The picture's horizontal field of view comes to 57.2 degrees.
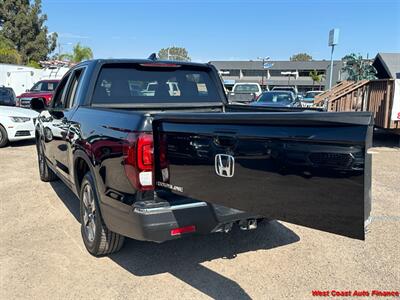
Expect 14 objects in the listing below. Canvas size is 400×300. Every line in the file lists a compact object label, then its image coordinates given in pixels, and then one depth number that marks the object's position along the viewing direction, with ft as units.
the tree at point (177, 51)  397.60
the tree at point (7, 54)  125.90
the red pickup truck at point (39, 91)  52.65
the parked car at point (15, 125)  33.68
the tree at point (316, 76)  222.91
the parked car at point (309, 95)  119.98
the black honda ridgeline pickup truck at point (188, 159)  6.10
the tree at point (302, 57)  404.57
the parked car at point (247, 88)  77.59
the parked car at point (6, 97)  43.78
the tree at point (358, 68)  118.42
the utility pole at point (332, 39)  75.00
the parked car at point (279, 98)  55.28
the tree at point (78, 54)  186.80
